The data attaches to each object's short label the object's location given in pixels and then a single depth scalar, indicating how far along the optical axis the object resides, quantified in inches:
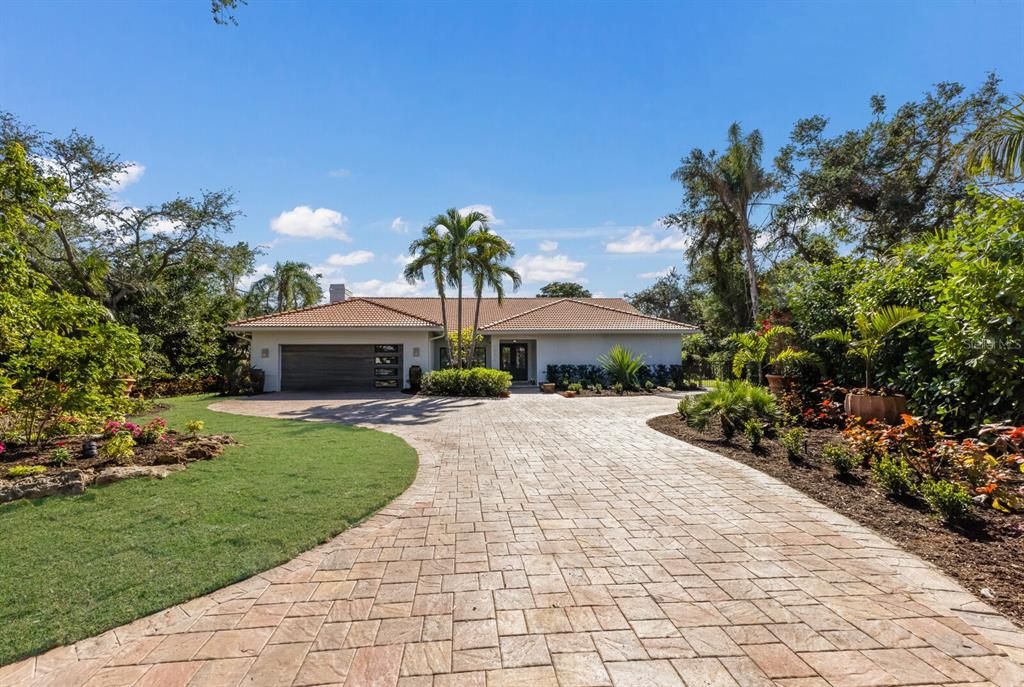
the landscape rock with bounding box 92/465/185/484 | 227.3
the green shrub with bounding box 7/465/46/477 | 228.8
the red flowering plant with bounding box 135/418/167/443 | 301.4
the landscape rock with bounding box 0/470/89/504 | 205.9
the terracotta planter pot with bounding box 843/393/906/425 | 316.2
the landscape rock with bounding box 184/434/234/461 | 279.1
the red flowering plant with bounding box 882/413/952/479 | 211.2
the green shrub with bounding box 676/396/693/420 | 378.0
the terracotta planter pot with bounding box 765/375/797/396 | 442.0
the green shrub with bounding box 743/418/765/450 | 302.3
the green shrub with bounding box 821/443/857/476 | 232.5
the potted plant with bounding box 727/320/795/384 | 435.5
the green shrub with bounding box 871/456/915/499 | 200.4
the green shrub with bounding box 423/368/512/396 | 710.5
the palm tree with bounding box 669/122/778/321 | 859.4
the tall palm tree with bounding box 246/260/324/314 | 1360.7
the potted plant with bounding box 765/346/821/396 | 403.5
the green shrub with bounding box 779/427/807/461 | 271.2
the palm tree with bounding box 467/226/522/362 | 719.1
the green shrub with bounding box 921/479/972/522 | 169.9
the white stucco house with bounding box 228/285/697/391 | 805.2
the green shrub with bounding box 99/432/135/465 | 254.4
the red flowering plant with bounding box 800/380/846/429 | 350.6
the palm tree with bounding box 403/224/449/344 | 714.8
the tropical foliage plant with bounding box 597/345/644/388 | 797.2
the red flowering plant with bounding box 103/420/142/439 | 276.5
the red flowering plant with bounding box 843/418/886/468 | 236.2
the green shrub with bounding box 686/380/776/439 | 342.6
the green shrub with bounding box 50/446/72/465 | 247.8
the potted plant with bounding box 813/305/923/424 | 315.9
